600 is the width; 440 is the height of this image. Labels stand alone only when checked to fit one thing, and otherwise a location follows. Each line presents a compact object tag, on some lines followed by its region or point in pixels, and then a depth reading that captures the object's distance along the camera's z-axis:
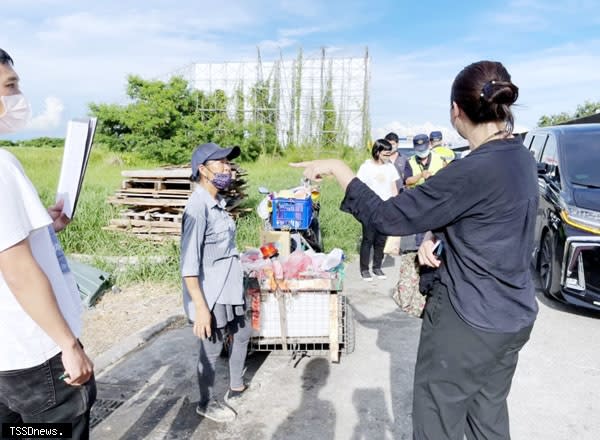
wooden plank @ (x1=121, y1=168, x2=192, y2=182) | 7.83
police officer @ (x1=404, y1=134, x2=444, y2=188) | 7.02
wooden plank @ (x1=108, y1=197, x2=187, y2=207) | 7.75
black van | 4.70
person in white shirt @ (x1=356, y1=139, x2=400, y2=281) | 6.40
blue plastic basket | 5.36
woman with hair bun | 1.75
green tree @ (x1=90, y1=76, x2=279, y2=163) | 24.47
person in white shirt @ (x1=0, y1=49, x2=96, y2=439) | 1.46
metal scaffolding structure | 31.38
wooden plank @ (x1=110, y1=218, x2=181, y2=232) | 7.62
